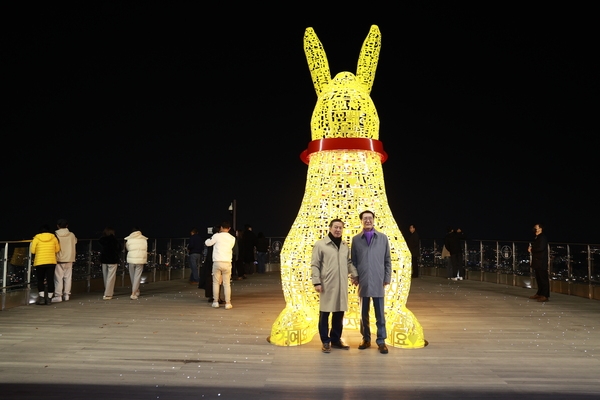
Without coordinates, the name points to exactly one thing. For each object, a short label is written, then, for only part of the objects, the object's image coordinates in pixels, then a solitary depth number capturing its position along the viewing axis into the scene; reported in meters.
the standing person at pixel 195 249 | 11.99
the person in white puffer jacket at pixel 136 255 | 9.15
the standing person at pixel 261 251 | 16.34
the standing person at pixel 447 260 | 13.94
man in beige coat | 4.96
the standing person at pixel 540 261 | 9.17
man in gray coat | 4.97
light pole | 15.18
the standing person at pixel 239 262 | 13.34
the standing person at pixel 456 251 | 13.30
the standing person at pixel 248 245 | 14.01
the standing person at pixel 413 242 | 12.95
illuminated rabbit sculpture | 5.30
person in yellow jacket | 8.20
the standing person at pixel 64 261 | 8.65
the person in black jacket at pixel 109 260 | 9.09
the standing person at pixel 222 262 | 8.05
